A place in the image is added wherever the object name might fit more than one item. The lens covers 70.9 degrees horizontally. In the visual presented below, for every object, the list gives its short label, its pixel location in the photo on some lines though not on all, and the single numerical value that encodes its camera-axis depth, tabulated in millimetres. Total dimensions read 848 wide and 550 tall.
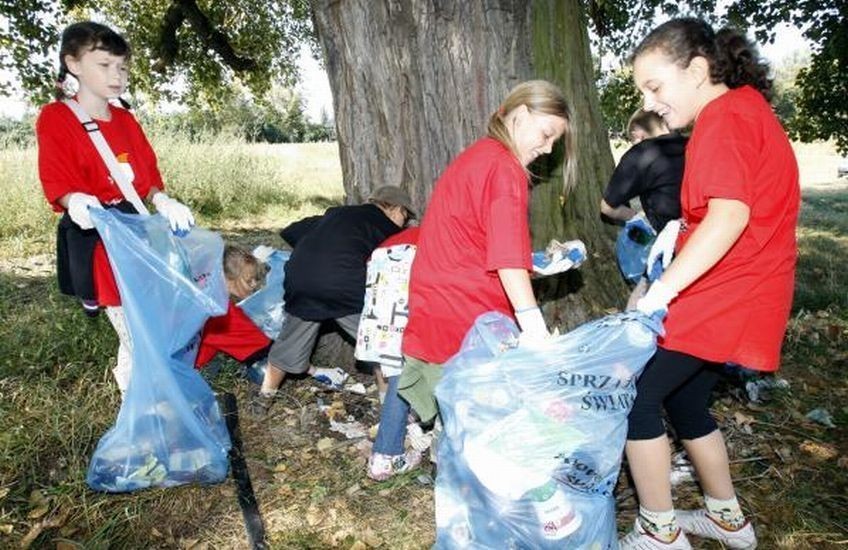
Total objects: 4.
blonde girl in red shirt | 1852
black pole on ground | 2172
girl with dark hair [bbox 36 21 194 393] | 2295
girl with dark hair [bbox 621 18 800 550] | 1566
